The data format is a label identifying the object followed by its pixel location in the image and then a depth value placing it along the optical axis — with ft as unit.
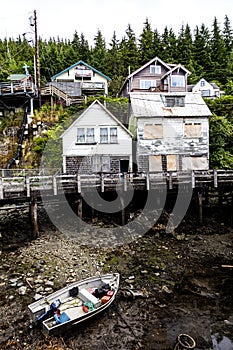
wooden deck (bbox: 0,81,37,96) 104.78
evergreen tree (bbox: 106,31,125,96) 147.84
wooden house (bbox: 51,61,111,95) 125.29
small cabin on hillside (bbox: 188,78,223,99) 144.46
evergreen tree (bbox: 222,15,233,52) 190.02
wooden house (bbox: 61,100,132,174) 76.84
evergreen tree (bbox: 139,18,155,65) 163.53
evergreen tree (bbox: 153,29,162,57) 165.78
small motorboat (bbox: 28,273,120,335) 31.89
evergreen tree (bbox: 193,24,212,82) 165.78
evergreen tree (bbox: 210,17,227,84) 166.50
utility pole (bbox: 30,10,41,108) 108.58
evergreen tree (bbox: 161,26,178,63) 163.66
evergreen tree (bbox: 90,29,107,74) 163.53
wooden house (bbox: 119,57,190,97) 108.68
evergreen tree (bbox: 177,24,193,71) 162.71
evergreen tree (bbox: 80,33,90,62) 167.43
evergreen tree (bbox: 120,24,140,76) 163.22
